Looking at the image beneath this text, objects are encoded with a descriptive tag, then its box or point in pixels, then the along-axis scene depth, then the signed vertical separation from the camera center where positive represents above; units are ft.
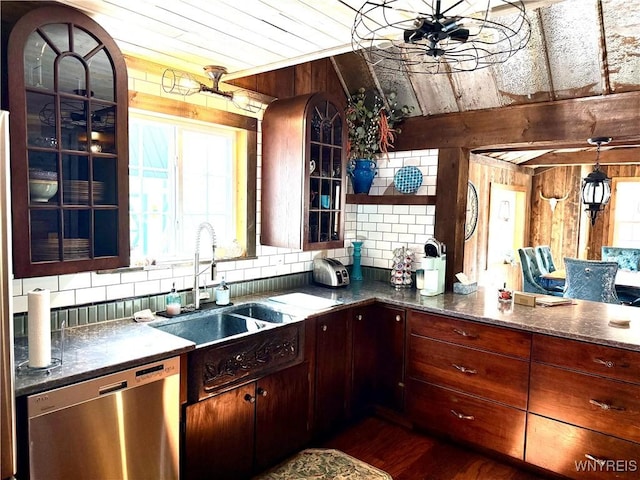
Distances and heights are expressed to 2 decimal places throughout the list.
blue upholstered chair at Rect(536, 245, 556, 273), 19.75 -2.02
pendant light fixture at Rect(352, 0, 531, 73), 4.79 +2.74
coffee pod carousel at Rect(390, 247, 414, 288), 11.75 -1.52
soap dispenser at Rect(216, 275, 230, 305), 9.14 -1.77
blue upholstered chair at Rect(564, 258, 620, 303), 14.56 -2.14
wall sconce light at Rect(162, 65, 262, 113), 8.49 +2.40
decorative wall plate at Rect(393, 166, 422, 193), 11.77 +0.85
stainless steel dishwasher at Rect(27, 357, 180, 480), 5.35 -2.85
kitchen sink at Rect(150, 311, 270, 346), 8.20 -2.25
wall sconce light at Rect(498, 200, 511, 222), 21.25 +0.10
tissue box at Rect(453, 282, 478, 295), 11.03 -1.85
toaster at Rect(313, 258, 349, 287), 11.30 -1.58
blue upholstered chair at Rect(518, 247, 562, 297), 17.65 -2.40
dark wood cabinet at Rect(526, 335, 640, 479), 7.58 -3.45
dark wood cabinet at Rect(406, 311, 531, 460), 8.74 -3.47
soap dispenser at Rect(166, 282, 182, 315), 8.29 -1.77
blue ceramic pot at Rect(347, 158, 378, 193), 12.23 +1.04
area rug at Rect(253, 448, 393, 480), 8.27 -4.88
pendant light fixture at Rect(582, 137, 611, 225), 14.05 +0.77
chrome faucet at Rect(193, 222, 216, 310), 8.73 -1.11
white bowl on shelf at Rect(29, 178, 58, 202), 5.97 +0.23
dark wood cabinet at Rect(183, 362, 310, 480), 7.01 -3.74
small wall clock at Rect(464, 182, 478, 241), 17.30 +0.06
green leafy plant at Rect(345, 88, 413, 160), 11.87 +2.37
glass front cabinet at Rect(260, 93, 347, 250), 9.68 +0.89
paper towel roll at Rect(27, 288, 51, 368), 5.52 -1.51
